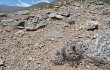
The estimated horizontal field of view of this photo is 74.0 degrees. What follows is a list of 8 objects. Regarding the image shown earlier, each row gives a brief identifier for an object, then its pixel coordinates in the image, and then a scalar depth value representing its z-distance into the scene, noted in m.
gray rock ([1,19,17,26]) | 3.92
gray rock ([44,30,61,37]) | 3.43
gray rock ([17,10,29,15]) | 4.83
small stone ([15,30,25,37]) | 3.52
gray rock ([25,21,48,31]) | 3.65
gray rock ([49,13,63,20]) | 4.03
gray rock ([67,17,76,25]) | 3.80
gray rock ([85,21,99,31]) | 3.42
